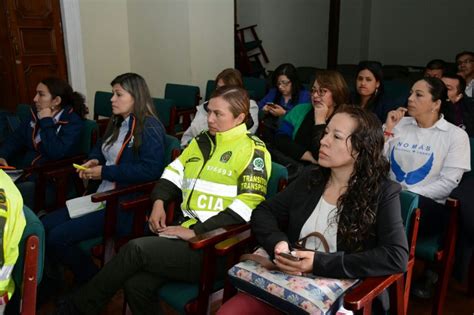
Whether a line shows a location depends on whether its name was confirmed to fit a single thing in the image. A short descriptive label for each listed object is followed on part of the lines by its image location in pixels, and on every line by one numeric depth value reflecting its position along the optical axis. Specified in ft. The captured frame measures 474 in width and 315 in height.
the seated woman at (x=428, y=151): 6.48
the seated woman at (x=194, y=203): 5.34
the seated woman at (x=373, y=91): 9.43
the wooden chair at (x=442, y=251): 5.92
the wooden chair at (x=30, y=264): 4.25
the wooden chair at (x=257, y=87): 13.58
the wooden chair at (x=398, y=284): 3.99
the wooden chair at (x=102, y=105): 12.13
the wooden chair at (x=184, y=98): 12.91
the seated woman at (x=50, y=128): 8.55
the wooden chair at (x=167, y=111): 11.57
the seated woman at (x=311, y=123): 8.24
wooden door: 14.35
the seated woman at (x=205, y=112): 10.00
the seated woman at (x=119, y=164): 6.72
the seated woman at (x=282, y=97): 10.06
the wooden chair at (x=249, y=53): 23.81
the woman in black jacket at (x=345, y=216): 4.34
